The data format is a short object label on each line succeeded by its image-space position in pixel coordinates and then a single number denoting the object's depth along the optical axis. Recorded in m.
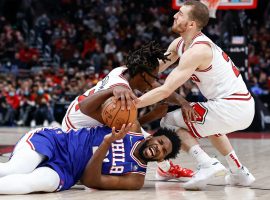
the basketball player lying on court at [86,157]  5.20
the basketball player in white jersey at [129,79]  5.51
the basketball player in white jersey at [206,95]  5.71
